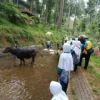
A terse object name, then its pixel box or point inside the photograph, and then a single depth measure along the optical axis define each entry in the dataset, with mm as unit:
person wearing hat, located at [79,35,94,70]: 4950
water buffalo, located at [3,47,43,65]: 6334
